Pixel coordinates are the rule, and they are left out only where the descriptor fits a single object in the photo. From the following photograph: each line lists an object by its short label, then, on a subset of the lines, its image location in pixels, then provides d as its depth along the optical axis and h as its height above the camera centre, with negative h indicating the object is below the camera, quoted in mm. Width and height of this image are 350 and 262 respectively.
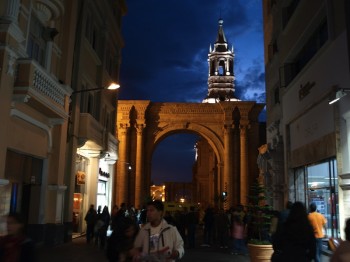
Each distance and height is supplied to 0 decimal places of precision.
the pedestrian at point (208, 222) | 19641 -726
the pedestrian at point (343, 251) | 3938 -392
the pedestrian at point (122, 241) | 5008 -457
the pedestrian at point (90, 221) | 17703 -718
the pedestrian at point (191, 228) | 17625 -929
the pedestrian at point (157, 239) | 4590 -381
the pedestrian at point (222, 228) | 18078 -907
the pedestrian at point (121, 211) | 14324 -227
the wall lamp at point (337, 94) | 11125 +3064
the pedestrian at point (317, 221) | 10805 -313
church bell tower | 62875 +19985
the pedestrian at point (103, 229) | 16172 -960
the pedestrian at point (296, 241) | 5719 -444
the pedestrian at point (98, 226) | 16234 -851
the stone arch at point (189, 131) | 40312 +7053
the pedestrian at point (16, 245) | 4324 -445
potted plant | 11047 -524
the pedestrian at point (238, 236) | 15086 -1042
